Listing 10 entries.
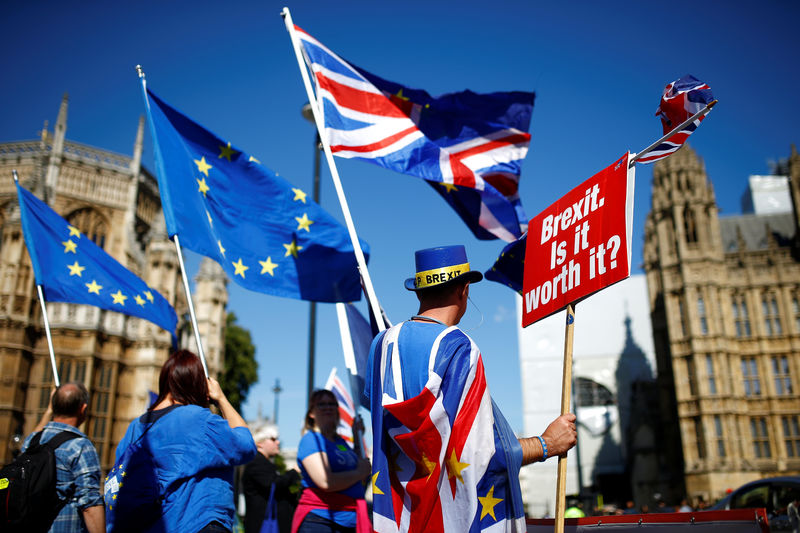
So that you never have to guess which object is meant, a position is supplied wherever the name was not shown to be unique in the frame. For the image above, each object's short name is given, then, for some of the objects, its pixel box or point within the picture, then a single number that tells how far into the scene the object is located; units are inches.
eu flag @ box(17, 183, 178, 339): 283.0
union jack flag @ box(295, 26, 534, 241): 238.5
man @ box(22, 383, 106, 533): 143.4
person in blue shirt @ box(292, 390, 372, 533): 181.3
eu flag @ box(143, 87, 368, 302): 224.7
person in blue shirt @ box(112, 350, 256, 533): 132.6
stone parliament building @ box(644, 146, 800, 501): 1315.2
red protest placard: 117.9
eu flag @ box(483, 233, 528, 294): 197.8
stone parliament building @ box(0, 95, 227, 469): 980.6
